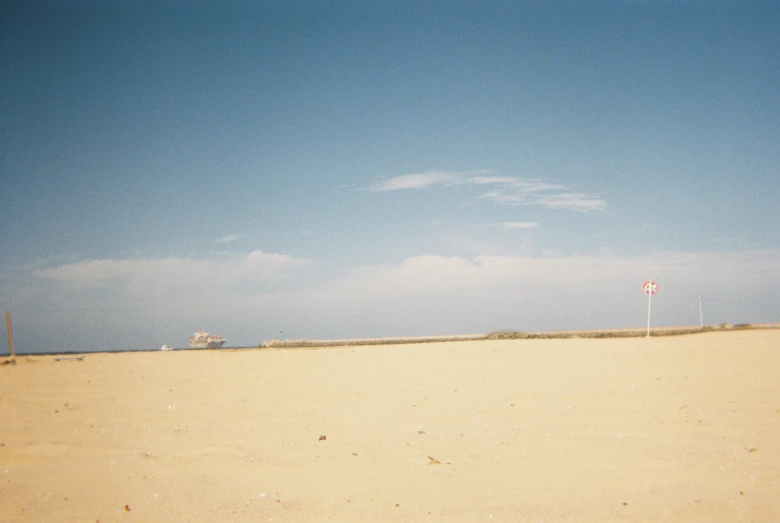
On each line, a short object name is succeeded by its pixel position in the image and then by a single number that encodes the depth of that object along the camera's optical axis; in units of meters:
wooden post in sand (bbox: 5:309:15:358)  12.70
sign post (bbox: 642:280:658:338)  19.59
